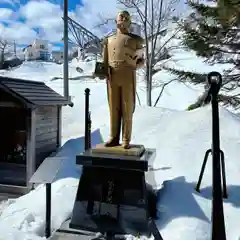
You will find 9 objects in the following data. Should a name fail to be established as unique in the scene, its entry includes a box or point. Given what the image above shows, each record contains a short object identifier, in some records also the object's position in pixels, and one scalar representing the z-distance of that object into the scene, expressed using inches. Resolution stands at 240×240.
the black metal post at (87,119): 224.8
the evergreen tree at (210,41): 296.2
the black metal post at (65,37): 344.9
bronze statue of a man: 143.6
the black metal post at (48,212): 142.2
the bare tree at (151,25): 501.0
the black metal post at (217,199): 87.7
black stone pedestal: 137.3
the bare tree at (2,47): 1178.9
